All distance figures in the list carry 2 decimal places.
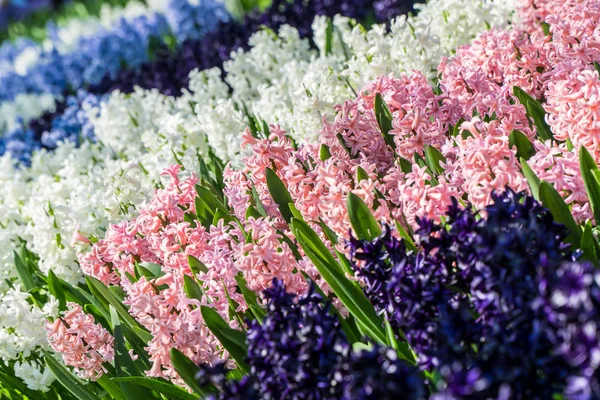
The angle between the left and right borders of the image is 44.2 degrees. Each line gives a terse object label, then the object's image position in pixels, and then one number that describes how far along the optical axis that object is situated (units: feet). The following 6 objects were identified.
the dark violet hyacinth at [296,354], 5.28
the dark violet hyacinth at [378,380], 4.53
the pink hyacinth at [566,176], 7.41
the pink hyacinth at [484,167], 7.05
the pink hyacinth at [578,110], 7.65
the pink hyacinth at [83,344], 8.14
